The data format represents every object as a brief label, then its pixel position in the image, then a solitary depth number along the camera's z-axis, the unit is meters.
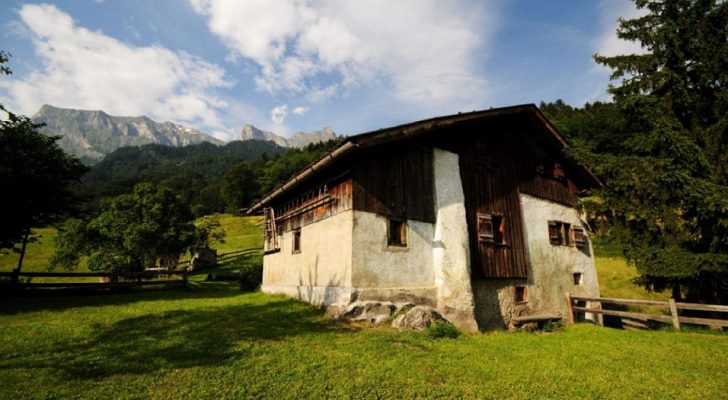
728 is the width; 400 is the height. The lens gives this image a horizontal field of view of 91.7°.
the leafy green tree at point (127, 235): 31.67
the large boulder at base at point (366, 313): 11.35
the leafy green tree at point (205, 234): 43.27
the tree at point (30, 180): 15.78
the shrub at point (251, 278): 22.59
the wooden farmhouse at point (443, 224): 12.48
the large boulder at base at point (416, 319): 11.06
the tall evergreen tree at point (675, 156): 13.43
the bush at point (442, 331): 10.65
